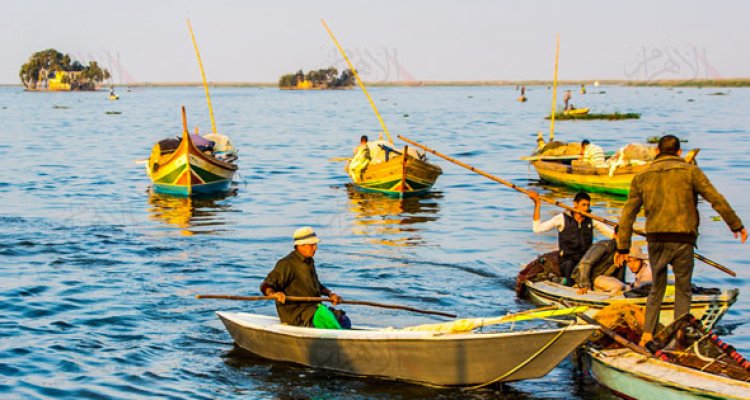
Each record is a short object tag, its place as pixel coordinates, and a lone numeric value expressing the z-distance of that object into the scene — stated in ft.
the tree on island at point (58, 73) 594.65
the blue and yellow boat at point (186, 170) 85.10
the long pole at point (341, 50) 87.86
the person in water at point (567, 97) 231.09
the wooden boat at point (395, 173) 84.89
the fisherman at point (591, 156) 88.58
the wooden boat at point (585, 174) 83.87
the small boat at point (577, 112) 224.12
